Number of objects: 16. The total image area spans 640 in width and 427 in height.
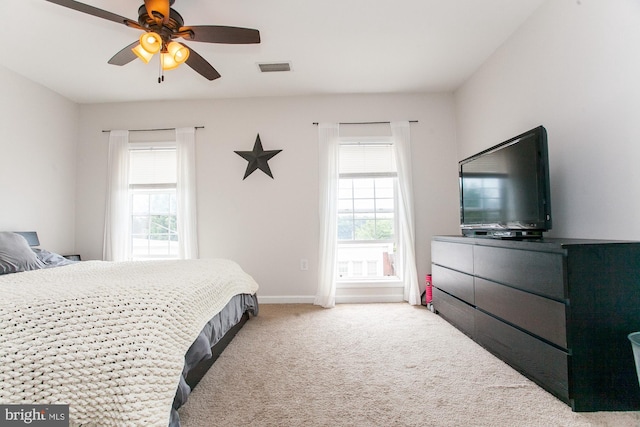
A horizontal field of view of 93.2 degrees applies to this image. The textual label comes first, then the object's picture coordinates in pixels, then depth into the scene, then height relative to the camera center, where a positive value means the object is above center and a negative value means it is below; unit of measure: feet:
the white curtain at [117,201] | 11.94 +0.97
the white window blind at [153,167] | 12.44 +2.39
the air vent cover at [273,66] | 9.85 +5.14
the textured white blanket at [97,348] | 3.18 -1.40
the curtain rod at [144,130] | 12.42 +3.88
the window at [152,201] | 12.39 +0.96
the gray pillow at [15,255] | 7.09 -0.69
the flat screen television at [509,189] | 6.15 +0.65
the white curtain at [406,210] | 11.47 +0.33
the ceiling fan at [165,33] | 5.85 +4.01
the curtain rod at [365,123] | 12.12 +3.87
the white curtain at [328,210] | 11.46 +0.40
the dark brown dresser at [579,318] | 4.67 -1.69
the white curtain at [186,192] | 11.81 +1.23
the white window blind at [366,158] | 12.25 +2.48
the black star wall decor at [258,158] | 12.05 +2.56
